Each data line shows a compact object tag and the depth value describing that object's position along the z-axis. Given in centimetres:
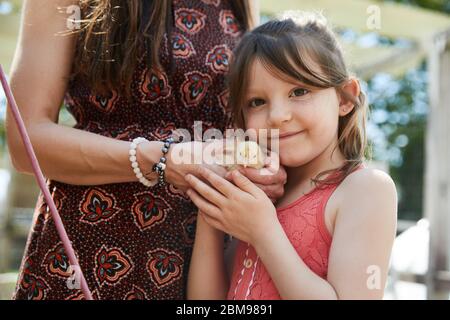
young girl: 99
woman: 113
